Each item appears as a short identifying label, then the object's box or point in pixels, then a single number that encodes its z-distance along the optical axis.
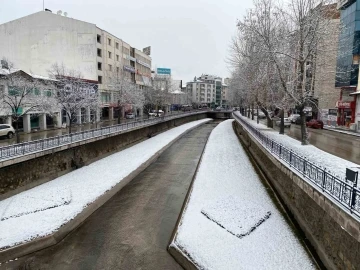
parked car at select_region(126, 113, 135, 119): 62.99
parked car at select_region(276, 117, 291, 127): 40.85
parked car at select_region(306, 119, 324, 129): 41.62
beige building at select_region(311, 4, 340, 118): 20.36
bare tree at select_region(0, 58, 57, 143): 26.86
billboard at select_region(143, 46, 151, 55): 89.56
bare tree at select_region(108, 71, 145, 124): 48.19
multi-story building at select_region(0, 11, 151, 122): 50.19
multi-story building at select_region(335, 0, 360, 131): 39.31
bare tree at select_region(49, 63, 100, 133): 31.31
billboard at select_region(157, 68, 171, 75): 111.64
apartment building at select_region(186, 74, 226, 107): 168.25
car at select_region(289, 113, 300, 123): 49.05
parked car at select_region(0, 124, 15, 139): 29.33
